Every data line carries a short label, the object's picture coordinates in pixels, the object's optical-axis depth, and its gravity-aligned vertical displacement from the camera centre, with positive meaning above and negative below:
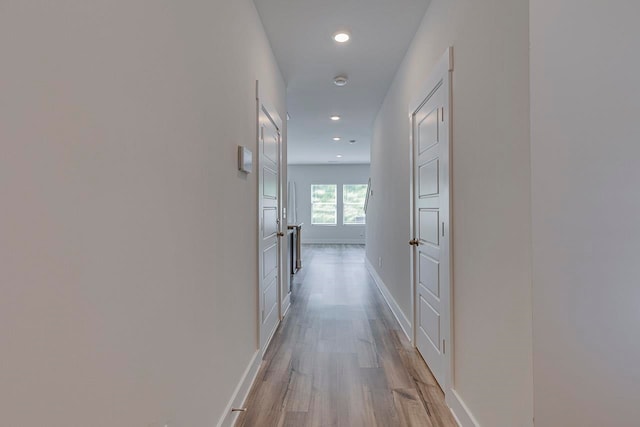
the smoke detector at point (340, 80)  3.70 +1.45
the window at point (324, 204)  11.41 +0.31
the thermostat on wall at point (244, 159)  1.97 +0.32
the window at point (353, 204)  11.33 +0.33
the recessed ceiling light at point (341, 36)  2.78 +1.44
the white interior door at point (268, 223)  2.55 -0.08
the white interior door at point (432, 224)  2.01 -0.07
